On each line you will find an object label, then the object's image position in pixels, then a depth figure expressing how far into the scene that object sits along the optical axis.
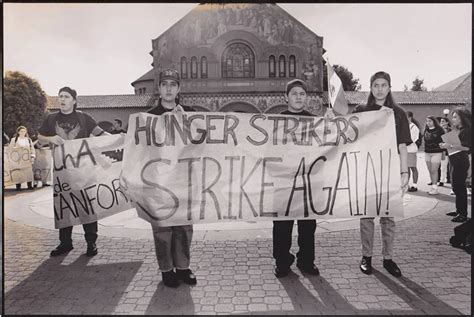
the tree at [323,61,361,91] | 48.69
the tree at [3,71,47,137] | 29.37
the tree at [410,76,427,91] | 64.88
